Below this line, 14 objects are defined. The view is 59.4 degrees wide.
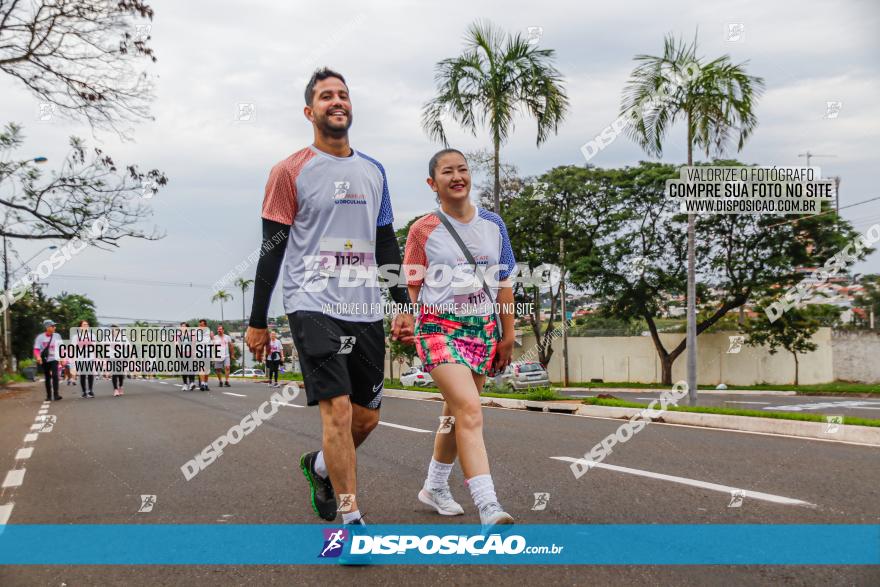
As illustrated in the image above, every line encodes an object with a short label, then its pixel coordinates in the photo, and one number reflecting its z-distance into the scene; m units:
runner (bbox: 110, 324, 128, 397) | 18.78
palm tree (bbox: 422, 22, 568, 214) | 16.97
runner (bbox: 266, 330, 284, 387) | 19.64
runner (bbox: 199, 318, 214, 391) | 19.55
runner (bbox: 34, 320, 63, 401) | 16.69
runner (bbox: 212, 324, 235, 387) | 21.15
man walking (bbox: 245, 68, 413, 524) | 3.53
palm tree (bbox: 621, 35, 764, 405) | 15.65
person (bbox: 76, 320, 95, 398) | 18.99
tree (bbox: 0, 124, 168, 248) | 14.34
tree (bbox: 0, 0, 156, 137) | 12.60
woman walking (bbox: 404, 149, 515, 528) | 3.92
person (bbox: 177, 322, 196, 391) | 20.08
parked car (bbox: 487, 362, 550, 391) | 31.28
